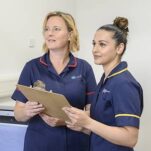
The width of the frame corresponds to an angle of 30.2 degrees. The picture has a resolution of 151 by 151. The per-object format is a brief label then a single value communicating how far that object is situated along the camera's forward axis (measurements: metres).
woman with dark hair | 1.18
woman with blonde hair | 1.58
